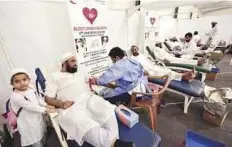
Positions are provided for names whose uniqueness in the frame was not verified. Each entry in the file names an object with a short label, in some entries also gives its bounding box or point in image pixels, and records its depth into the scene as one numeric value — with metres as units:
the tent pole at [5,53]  1.85
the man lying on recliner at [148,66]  2.90
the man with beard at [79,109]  1.24
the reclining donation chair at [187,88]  2.23
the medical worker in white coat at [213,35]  4.86
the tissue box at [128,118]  1.44
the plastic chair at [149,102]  1.83
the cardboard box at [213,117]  2.06
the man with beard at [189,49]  4.51
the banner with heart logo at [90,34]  2.30
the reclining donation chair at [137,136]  1.26
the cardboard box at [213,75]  3.71
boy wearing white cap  1.36
